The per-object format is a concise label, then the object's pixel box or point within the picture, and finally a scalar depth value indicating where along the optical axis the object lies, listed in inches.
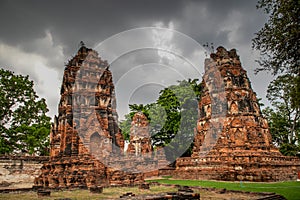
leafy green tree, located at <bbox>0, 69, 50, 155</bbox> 961.5
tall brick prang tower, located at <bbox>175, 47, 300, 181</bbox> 796.6
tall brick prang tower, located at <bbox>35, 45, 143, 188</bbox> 645.9
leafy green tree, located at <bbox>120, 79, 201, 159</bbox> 1370.6
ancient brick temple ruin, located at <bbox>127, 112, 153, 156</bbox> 1200.2
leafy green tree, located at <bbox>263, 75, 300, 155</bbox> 1208.4
